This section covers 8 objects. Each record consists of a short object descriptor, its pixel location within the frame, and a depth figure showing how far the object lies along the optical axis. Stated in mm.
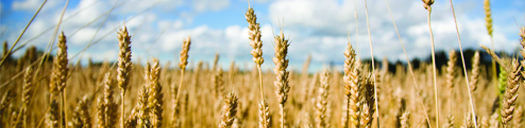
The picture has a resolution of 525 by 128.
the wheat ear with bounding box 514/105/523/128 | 951
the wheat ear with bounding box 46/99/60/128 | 940
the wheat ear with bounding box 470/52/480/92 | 1073
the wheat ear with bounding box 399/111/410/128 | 866
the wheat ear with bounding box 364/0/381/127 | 773
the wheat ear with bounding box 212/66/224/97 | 1279
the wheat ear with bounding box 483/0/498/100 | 1175
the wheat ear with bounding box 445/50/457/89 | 1114
